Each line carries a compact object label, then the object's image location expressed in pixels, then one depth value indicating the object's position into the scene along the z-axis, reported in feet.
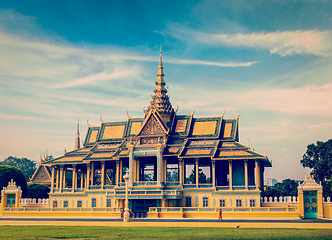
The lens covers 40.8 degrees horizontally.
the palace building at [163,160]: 167.22
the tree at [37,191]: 229.86
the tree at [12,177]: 198.29
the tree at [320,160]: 210.18
